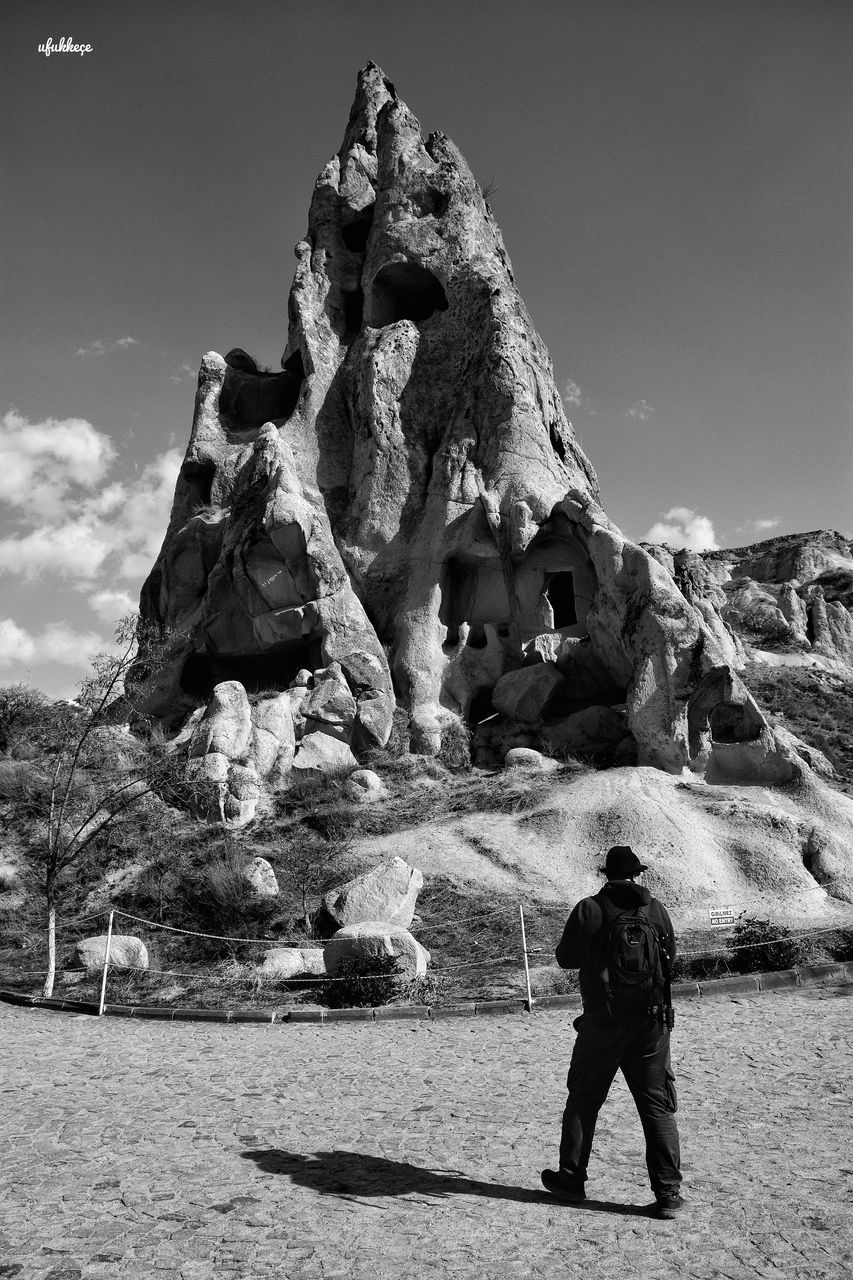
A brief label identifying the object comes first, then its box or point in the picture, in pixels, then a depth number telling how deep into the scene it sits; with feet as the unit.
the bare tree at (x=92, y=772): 38.42
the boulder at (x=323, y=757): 69.41
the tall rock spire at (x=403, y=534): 71.00
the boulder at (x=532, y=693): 74.02
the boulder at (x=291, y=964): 36.50
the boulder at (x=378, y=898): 42.16
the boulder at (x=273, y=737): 67.62
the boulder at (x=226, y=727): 65.77
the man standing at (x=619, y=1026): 13.34
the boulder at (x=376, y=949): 33.30
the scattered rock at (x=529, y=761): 67.31
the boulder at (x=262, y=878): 49.11
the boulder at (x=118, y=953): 39.60
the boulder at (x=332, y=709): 72.69
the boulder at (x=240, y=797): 61.46
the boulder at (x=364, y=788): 65.87
